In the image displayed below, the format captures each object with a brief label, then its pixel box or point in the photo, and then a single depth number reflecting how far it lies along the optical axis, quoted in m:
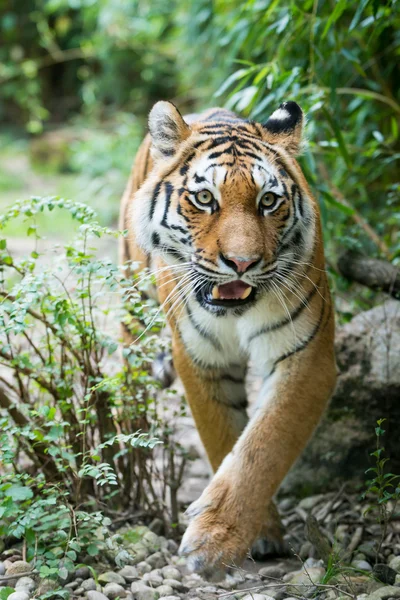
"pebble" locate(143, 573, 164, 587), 5.36
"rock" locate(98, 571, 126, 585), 5.20
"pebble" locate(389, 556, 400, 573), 5.27
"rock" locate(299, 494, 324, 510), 6.86
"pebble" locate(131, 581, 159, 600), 5.09
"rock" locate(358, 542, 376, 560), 5.70
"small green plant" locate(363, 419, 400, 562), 5.07
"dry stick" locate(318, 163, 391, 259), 8.77
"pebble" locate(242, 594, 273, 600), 5.00
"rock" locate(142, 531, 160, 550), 5.86
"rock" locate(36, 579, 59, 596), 4.87
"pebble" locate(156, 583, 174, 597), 5.18
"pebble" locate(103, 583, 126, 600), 5.04
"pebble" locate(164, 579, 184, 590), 5.36
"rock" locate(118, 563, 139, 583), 5.37
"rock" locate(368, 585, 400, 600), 4.65
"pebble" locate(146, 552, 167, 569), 5.66
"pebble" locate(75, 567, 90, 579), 5.23
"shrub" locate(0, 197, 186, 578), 4.97
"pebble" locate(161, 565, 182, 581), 5.53
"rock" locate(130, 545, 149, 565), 5.64
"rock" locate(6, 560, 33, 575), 5.05
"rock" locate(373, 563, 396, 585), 5.10
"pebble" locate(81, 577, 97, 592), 5.06
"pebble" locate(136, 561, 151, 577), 5.54
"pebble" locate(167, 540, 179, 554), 6.07
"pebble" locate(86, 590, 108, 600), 4.91
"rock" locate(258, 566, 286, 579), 5.65
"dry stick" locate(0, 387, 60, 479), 5.79
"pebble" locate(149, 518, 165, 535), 6.21
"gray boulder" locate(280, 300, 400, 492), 6.87
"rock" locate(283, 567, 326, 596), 5.05
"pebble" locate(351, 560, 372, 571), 5.50
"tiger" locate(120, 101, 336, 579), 5.27
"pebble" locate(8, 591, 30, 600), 4.67
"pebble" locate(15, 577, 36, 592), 4.89
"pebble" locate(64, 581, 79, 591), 5.04
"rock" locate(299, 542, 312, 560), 5.96
